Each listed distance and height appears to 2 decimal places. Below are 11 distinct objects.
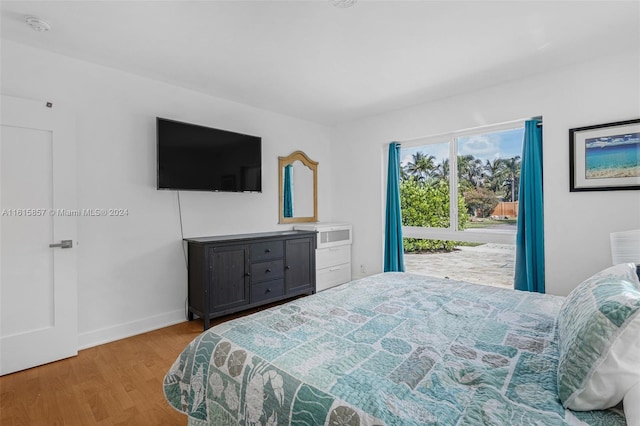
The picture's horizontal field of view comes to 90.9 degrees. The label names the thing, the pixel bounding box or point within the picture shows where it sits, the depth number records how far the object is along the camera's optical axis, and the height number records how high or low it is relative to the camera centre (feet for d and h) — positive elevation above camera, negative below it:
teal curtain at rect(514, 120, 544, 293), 10.03 -0.07
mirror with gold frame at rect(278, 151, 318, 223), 14.14 +1.22
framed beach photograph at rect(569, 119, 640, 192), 8.55 +1.54
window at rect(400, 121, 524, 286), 11.23 +0.87
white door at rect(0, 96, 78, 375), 7.57 -0.45
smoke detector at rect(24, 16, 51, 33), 6.88 +4.32
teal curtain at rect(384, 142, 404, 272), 13.56 -0.26
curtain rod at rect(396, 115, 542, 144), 10.35 +3.10
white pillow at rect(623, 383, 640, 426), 2.70 -1.75
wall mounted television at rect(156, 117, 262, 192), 9.87 +1.96
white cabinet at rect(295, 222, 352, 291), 13.85 -1.80
